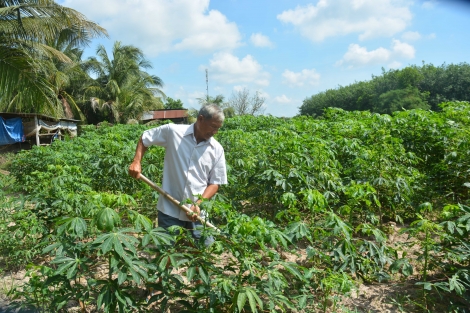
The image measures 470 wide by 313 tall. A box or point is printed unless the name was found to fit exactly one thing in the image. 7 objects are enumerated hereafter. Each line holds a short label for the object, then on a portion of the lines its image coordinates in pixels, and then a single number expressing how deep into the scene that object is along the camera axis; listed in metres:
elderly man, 2.61
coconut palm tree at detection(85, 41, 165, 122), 23.83
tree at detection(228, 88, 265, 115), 29.96
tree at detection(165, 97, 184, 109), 49.91
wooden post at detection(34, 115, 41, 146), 14.75
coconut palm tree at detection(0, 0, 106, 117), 7.37
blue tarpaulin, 14.41
